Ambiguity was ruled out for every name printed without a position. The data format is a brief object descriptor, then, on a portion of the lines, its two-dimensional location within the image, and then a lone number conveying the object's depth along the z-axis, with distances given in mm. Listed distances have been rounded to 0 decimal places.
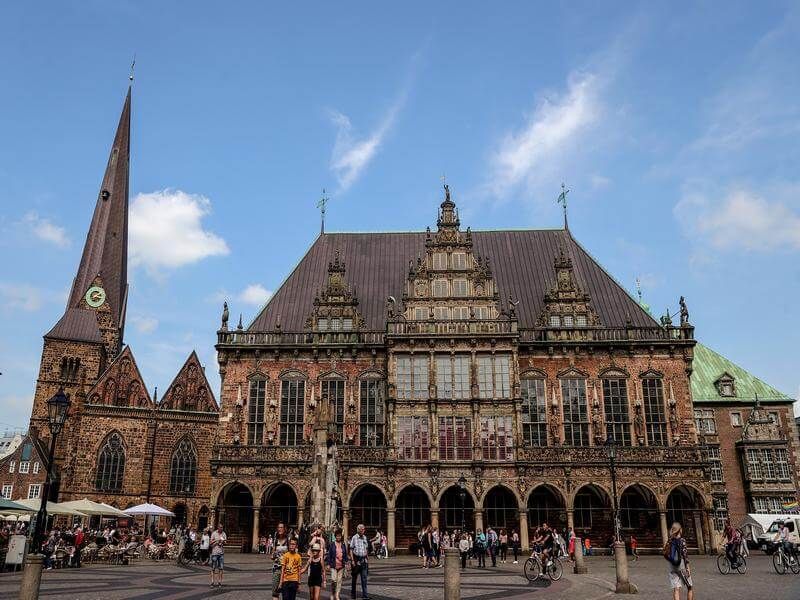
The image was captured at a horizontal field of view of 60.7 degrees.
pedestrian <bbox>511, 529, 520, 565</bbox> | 29981
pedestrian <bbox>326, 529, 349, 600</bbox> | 14949
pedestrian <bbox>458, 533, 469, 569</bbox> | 27091
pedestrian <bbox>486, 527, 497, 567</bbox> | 27589
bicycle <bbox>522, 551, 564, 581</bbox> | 19766
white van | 34406
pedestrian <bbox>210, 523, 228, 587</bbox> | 18406
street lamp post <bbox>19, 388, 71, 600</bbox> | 11180
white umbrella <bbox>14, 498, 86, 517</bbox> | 28447
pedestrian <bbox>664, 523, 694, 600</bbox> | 12102
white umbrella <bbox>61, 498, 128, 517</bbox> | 30172
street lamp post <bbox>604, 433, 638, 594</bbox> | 16422
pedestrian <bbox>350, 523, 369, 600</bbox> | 15789
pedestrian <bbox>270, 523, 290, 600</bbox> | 12844
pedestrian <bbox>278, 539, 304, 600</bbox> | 11758
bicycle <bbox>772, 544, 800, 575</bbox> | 21047
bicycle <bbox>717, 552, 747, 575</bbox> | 21994
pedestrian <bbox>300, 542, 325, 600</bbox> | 12711
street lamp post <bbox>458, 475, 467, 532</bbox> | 29381
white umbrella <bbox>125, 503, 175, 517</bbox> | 31234
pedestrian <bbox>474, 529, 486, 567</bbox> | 27141
